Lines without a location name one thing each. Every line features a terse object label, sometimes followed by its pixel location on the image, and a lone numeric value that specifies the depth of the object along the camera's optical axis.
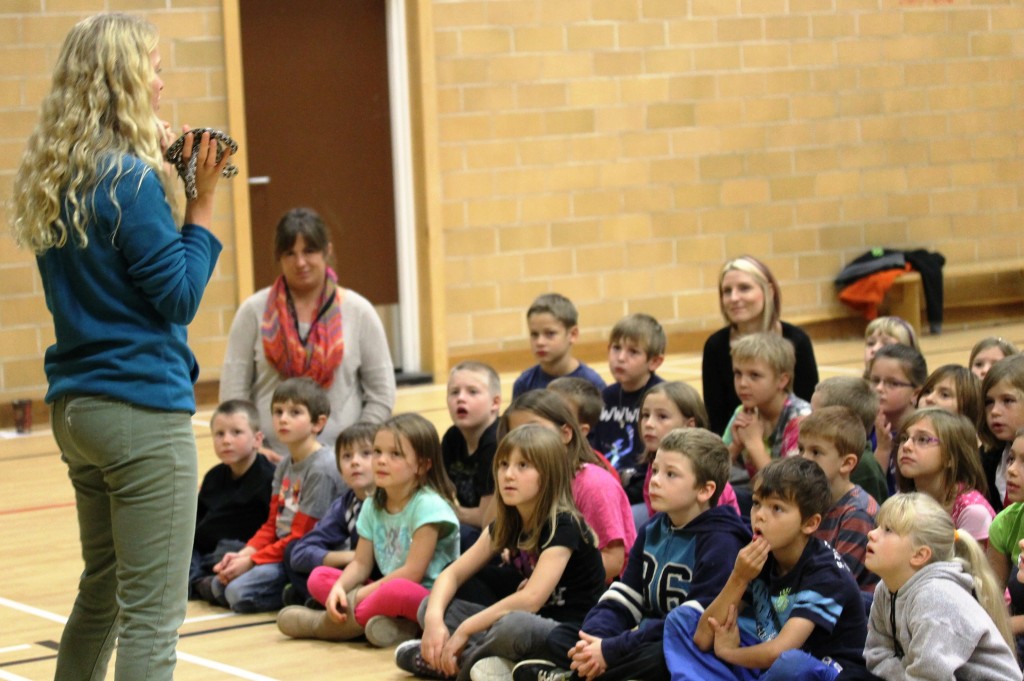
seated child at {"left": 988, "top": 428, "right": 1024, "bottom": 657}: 5.66
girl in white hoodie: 4.85
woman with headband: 8.55
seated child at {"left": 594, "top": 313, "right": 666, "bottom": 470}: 8.42
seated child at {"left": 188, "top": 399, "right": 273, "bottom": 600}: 8.25
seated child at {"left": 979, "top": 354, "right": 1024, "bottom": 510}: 6.67
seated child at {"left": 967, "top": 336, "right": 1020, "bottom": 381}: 7.90
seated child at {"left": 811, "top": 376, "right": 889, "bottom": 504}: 6.78
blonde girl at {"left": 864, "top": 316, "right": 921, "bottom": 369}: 8.61
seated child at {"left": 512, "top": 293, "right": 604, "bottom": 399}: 8.77
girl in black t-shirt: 6.24
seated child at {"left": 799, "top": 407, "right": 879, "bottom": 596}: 6.02
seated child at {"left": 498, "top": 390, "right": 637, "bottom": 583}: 6.69
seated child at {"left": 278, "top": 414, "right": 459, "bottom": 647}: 6.96
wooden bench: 16.69
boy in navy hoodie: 5.73
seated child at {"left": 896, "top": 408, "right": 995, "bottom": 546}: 6.18
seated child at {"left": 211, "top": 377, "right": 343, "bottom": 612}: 7.87
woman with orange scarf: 8.65
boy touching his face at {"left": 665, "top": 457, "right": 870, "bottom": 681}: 5.34
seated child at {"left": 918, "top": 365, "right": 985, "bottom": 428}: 7.20
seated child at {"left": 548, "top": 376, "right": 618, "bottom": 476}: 7.73
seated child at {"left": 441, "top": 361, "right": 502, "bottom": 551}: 7.59
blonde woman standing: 4.38
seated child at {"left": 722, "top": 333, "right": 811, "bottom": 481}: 7.49
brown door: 14.28
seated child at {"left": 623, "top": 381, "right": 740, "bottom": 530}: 7.25
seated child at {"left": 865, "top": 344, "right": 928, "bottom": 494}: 7.71
